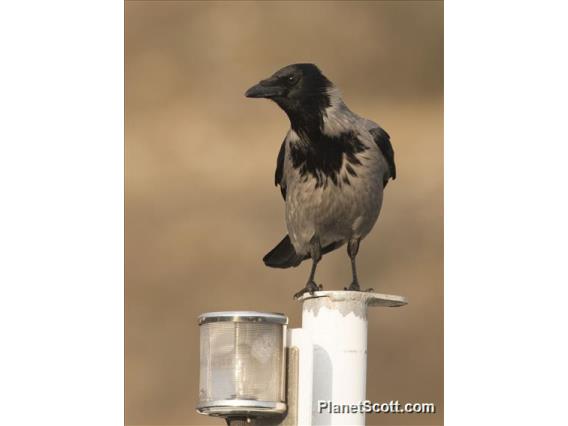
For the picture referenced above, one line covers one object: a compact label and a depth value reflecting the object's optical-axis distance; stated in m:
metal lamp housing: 15.23
